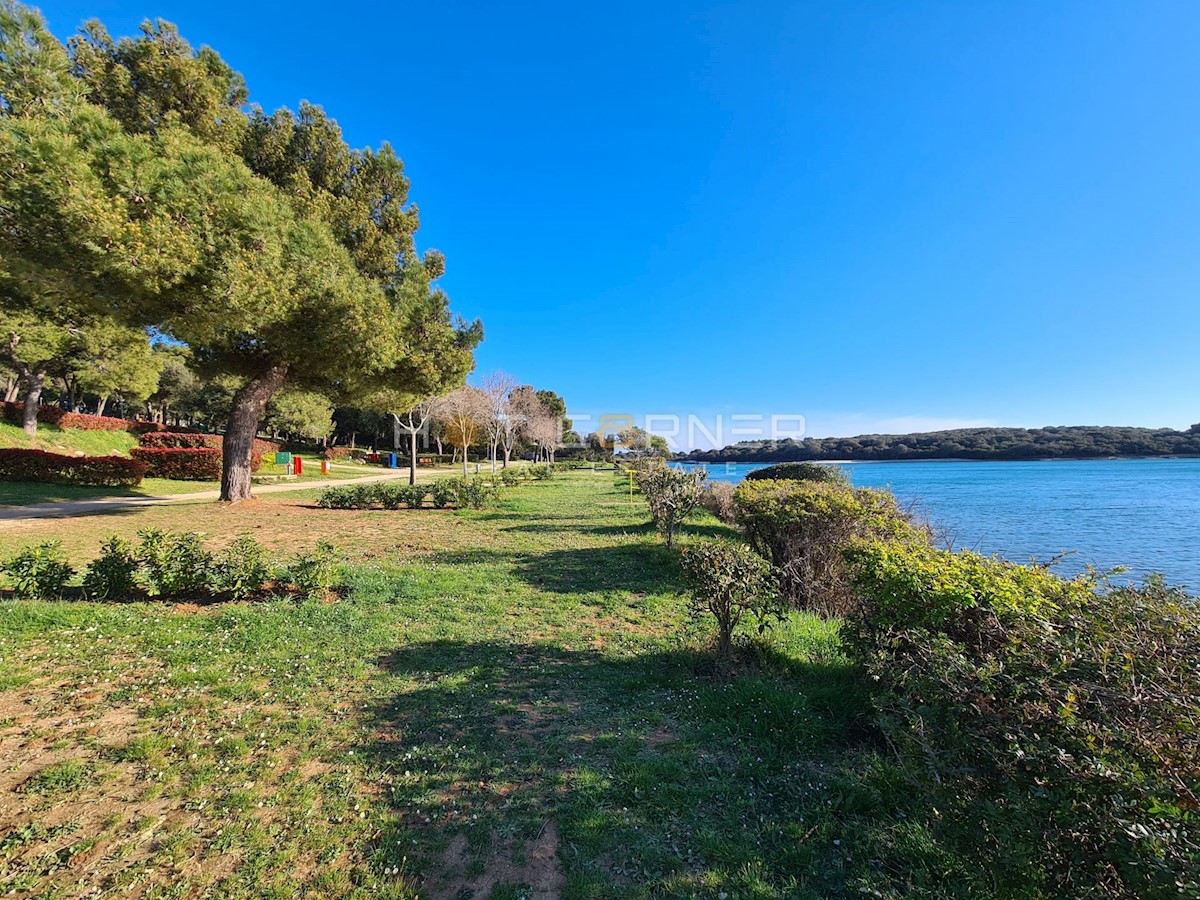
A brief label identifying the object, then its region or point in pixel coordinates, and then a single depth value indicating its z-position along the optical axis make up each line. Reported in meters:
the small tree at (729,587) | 4.00
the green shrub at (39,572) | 4.78
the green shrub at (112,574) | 5.02
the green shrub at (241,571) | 5.29
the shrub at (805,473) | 12.88
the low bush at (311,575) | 5.57
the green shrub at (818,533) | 5.38
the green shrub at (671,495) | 8.84
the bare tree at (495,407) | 28.52
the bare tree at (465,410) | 27.56
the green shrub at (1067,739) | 1.31
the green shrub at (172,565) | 5.07
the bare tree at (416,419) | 19.69
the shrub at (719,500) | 13.12
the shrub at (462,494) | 14.59
